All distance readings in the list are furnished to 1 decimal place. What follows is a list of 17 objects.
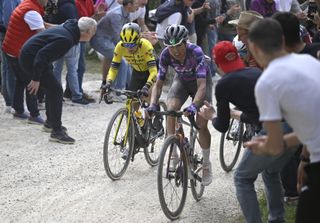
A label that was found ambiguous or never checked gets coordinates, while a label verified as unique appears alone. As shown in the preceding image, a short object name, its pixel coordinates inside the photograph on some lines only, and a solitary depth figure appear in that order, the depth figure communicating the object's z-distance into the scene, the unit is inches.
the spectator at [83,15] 801.6
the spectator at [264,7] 717.3
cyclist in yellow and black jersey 550.0
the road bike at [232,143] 568.1
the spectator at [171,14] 835.4
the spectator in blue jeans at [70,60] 764.6
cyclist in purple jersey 479.8
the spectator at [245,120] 356.2
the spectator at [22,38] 670.5
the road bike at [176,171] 440.5
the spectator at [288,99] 258.5
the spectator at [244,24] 444.8
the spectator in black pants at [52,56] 615.8
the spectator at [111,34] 819.4
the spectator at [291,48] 325.4
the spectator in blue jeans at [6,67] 721.6
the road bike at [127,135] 529.3
